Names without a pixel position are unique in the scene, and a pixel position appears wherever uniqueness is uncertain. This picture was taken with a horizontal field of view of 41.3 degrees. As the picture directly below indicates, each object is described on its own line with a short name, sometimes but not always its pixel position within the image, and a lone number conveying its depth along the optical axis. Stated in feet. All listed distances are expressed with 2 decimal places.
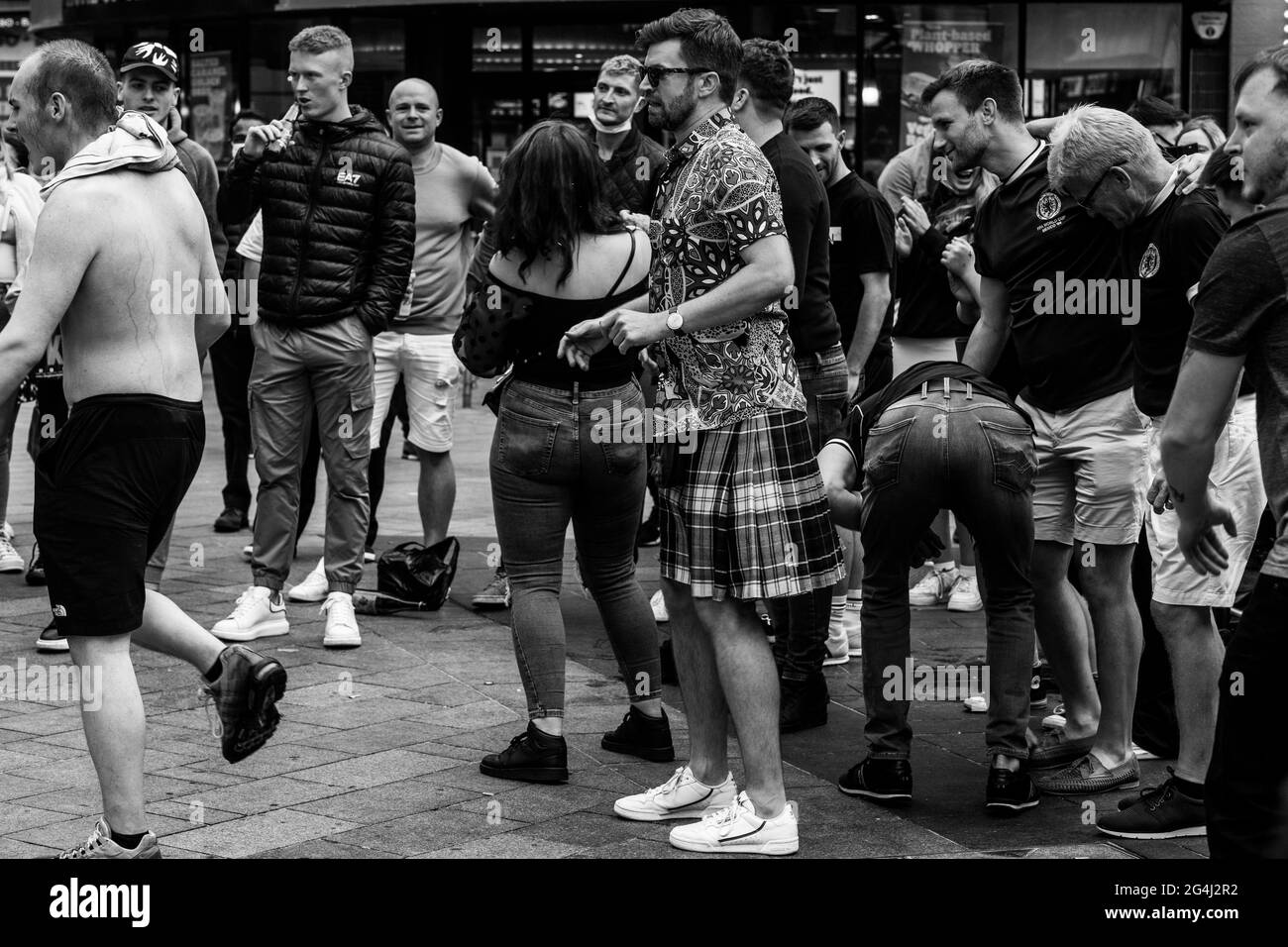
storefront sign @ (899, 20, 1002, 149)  54.95
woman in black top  16.97
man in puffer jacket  22.90
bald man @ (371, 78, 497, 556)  25.72
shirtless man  13.74
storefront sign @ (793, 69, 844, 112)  55.01
